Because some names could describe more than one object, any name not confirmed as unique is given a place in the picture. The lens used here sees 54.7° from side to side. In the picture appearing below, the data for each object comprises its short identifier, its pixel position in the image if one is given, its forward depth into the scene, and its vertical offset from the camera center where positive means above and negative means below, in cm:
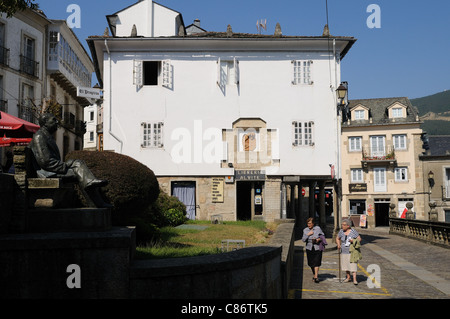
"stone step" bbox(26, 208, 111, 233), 621 -45
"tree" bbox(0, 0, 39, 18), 1165 +498
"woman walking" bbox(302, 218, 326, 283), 1098 -147
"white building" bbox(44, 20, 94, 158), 2969 +816
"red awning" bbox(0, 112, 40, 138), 1258 +180
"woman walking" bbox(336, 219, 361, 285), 1088 -152
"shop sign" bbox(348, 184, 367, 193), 4228 +4
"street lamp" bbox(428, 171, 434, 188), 4112 +86
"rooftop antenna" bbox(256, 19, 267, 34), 2736 +1017
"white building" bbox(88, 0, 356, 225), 2278 +398
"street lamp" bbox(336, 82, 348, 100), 1962 +435
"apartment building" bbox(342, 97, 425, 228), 4147 +239
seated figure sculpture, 689 +40
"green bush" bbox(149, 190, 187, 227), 1683 -97
